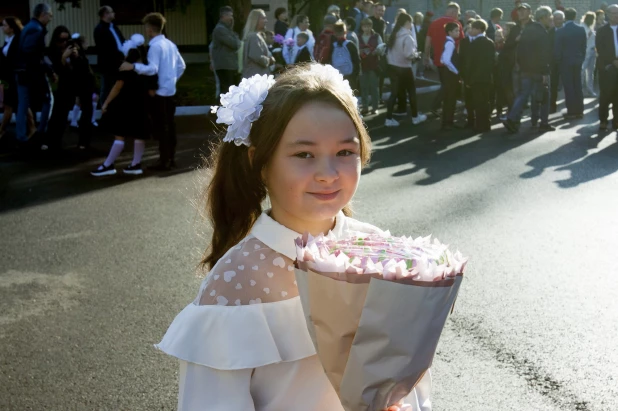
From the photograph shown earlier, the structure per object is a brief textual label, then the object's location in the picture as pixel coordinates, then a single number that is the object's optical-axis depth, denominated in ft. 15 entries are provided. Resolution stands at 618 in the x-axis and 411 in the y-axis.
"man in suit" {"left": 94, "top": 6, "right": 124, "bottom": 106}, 44.57
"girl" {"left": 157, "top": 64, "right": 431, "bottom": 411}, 6.75
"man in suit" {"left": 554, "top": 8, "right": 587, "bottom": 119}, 52.44
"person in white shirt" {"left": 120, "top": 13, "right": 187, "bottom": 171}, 35.29
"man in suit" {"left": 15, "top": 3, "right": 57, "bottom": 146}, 42.32
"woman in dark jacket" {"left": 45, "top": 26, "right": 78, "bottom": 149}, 42.80
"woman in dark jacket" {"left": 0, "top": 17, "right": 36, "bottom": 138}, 43.70
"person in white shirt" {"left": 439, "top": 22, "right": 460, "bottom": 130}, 49.18
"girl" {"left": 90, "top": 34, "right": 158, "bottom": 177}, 35.14
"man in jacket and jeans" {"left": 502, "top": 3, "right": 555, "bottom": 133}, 48.06
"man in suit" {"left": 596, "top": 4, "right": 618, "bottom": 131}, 48.24
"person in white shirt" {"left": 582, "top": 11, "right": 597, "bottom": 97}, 62.80
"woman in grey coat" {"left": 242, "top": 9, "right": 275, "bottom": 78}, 47.19
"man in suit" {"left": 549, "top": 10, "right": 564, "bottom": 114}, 53.01
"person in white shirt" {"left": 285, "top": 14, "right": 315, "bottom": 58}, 53.21
